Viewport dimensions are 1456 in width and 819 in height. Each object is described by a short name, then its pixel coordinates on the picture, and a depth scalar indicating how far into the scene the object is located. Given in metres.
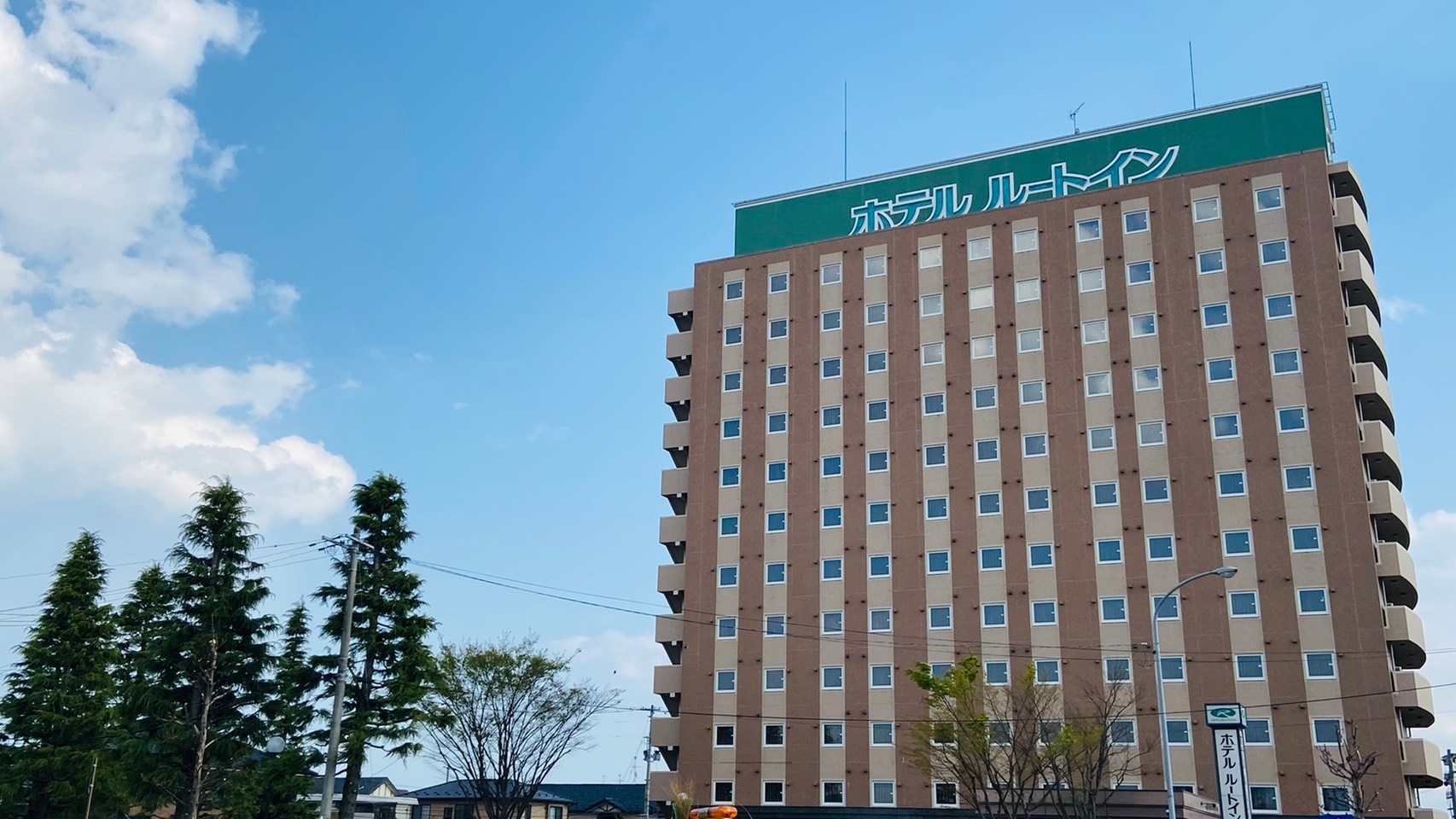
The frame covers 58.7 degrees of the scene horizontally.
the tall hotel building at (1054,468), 57.38
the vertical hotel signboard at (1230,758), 41.47
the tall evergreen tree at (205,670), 43.59
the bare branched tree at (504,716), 54.81
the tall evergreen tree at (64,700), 51.97
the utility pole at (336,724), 38.50
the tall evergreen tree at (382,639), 45.31
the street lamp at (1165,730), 38.94
